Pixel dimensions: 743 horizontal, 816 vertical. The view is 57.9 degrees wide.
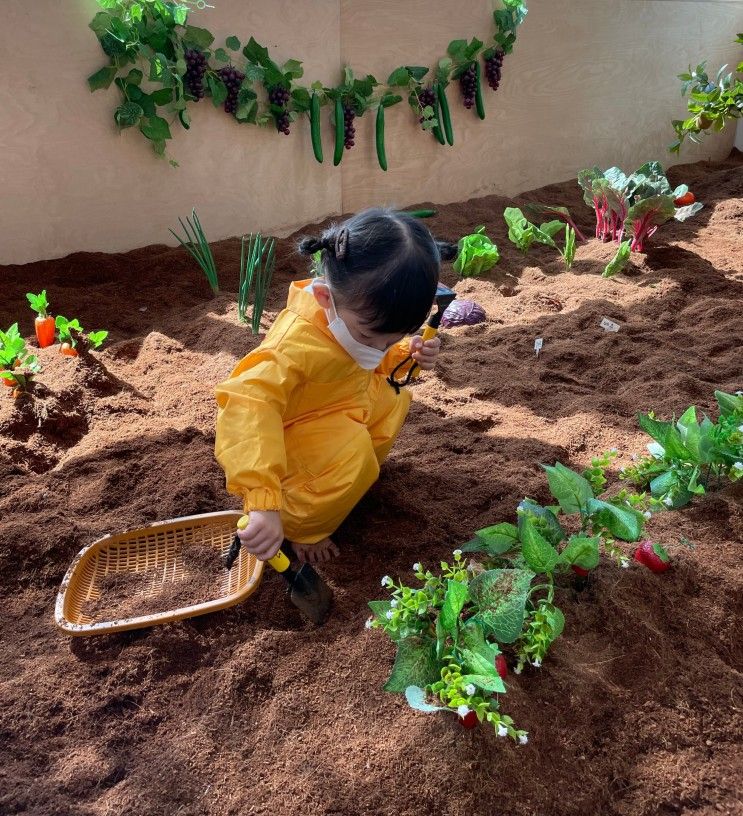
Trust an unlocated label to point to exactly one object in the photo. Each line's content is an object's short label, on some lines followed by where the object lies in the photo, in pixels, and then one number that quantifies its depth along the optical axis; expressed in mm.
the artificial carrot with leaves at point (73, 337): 2605
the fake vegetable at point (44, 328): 2836
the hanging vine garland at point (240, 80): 3369
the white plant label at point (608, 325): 3080
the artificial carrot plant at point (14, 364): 2404
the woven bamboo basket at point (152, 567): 1563
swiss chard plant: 3693
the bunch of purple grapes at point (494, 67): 4676
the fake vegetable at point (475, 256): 3725
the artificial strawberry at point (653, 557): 1527
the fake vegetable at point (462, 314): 3281
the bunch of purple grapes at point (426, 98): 4480
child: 1466
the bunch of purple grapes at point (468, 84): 4621
